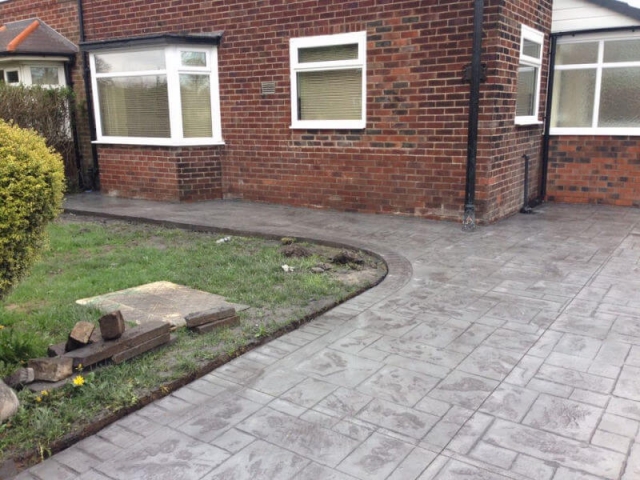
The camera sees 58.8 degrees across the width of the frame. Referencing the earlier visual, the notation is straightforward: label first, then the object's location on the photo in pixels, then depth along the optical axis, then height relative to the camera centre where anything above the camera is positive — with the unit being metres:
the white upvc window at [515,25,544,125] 8.55 +0.69
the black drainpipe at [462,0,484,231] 7.33 +0.00
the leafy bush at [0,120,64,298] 3.13 -0.41
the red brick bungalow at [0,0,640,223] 7.90 +0.32
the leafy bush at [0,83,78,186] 10.80 +0.24
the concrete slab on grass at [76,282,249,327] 4.56 -1.51
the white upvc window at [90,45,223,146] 10.01 +0.56
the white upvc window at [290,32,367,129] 8.62 +0.63
